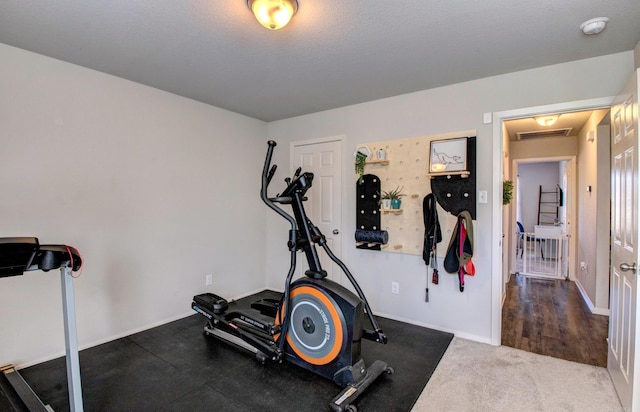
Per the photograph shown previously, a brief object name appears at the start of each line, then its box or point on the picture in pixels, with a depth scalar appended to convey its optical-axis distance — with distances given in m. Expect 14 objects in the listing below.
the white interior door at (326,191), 3.94
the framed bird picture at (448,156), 3.02
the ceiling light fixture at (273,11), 1.73
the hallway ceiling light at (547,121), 3.95
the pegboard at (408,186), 3.21
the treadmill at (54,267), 1.54
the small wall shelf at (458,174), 2.96
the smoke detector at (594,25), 1.98
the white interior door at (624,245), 1.85
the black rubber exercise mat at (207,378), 2.05
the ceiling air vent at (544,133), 4.91
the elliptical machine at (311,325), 2.16
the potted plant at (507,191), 3.61
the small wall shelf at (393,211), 3.37
